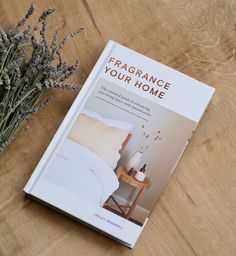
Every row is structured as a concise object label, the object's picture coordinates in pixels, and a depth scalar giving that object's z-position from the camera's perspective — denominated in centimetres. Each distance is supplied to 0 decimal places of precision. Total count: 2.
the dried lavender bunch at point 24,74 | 110
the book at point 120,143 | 110
